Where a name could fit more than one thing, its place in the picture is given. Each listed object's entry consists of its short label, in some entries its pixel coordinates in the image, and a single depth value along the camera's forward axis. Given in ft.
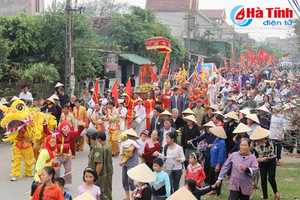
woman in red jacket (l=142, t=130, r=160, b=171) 24.11
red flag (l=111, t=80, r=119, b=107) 44.91
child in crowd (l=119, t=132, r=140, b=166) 24.32
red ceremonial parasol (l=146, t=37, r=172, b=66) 63.29
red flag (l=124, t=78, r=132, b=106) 45.29
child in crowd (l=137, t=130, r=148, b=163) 25.20
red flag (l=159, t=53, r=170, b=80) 71.97
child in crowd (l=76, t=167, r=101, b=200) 18.20
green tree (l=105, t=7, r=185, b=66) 95.50
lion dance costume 29.19
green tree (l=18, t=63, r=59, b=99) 55.93
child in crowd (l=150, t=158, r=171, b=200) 19.36
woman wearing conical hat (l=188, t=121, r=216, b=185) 26.23
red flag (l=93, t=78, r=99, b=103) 45.96
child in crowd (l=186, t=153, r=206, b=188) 21.45
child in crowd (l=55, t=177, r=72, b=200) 18.83
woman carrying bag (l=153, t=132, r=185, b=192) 22.89
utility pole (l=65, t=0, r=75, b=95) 56.65
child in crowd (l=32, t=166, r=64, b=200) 17.35
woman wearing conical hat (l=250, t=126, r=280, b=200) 23.03
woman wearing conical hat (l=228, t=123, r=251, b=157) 24.56
